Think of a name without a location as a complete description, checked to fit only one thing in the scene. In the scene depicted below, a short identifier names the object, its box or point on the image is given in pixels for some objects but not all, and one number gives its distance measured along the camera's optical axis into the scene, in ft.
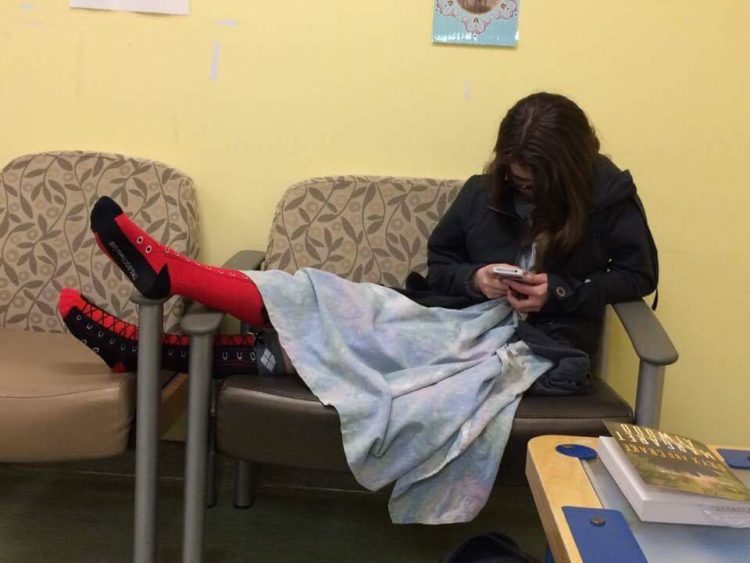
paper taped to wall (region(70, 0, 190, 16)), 5.81
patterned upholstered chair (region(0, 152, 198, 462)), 5.60
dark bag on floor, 3.90
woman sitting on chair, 4.35
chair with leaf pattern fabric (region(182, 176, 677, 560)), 4.08
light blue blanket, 4.08
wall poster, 5.75
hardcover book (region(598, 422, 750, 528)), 2.83
